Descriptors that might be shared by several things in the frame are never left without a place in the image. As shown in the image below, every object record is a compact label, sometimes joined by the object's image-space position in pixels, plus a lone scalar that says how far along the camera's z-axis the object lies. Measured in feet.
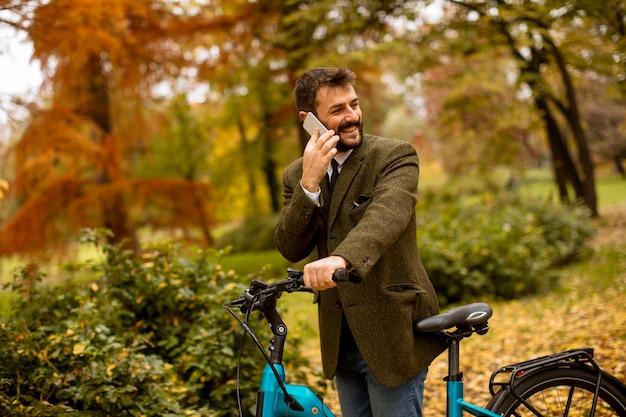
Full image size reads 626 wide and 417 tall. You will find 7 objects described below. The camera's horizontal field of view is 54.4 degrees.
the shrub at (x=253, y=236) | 58.90
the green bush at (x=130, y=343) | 9.71
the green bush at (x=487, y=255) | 26.09
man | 6.85
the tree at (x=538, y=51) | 25.72
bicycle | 6.75
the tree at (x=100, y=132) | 29.01
